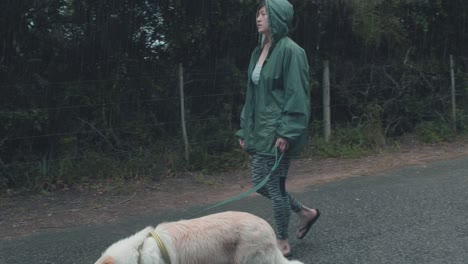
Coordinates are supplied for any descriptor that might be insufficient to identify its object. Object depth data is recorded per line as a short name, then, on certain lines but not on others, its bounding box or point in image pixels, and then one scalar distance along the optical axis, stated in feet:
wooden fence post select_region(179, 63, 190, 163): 28.14
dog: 10.48
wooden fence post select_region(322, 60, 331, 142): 32.63
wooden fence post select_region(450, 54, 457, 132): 36.44
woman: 14.30
